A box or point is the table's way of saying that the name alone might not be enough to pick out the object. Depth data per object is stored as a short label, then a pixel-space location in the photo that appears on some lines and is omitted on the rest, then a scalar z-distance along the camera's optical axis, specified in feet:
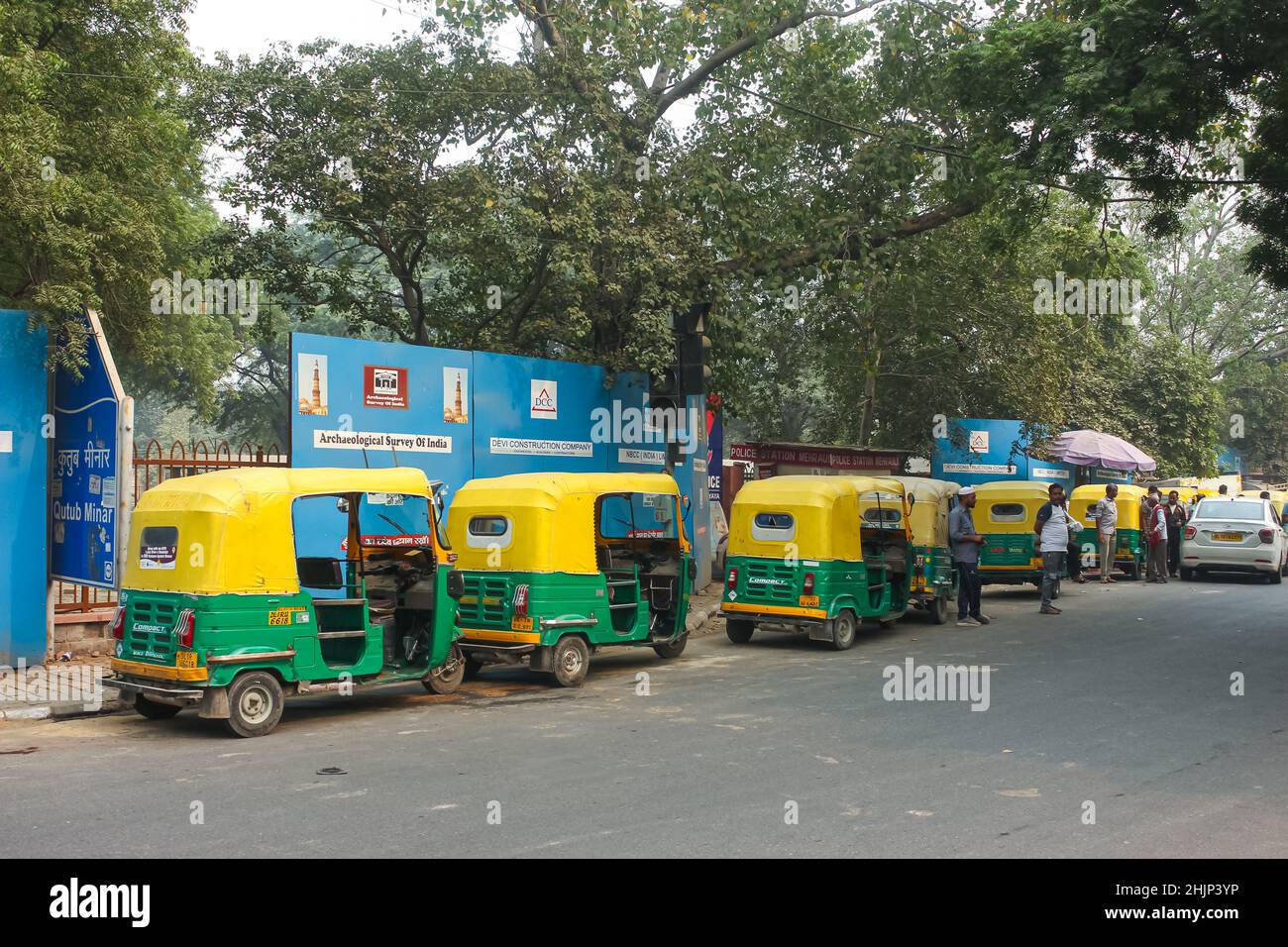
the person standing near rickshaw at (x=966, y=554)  52.85
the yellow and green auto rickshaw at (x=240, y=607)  27.89
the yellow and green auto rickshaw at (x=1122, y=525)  79.05
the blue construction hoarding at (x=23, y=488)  38.24
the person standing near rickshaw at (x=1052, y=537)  57.11
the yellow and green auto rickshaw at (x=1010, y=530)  66.95
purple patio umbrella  82.33
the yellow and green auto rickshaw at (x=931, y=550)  52.19
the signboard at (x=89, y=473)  38.27
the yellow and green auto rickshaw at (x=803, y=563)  44.11
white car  75.31
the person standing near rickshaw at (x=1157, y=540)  76.95
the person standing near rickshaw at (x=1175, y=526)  81.56
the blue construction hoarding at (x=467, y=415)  45.88
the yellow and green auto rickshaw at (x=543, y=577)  36.22
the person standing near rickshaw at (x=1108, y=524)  75.97
